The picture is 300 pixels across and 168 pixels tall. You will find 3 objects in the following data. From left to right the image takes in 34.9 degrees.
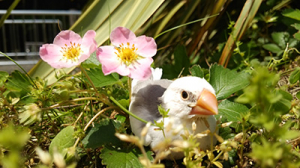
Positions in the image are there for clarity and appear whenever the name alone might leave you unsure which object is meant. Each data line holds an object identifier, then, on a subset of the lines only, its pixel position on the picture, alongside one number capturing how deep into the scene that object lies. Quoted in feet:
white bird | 0.67
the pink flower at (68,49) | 0.68
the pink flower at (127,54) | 0.68
